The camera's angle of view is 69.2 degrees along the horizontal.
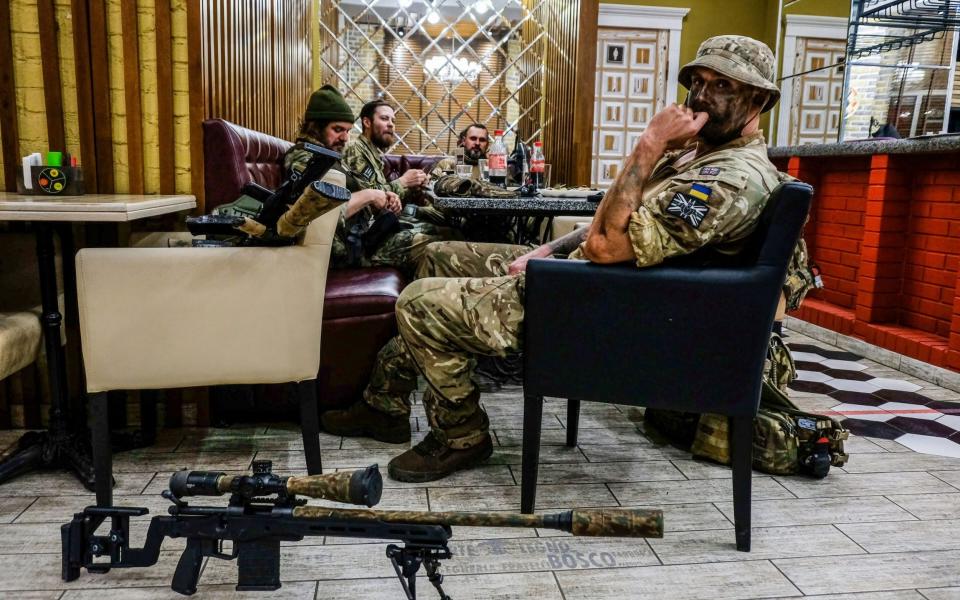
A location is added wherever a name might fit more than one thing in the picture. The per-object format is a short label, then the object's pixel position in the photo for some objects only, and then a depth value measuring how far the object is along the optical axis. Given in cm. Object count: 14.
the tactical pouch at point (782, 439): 185
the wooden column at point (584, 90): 418
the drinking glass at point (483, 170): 288
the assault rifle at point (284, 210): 139
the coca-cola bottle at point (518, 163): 298
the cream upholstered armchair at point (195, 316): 150
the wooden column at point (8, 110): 198
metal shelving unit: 418
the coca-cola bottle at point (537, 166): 260
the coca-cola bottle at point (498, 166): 264
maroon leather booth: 211
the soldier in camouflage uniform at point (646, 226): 138
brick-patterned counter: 297
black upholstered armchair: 139
